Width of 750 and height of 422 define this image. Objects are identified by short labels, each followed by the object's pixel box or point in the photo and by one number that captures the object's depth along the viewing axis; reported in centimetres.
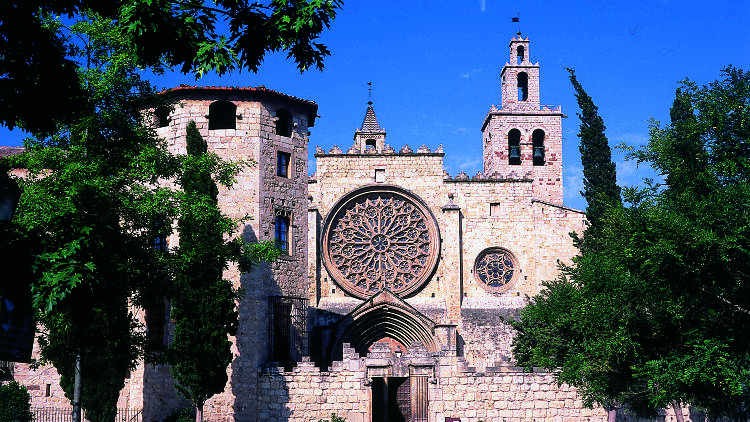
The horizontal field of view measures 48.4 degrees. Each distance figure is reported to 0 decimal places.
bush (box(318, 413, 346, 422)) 2581
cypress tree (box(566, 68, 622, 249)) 3328
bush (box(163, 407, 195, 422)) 2481
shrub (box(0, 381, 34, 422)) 2558
